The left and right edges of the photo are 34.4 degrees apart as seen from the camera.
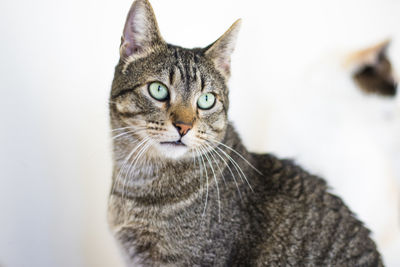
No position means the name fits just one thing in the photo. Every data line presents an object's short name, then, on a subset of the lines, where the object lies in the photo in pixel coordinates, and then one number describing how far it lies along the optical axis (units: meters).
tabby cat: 0.56
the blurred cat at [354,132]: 0.77
